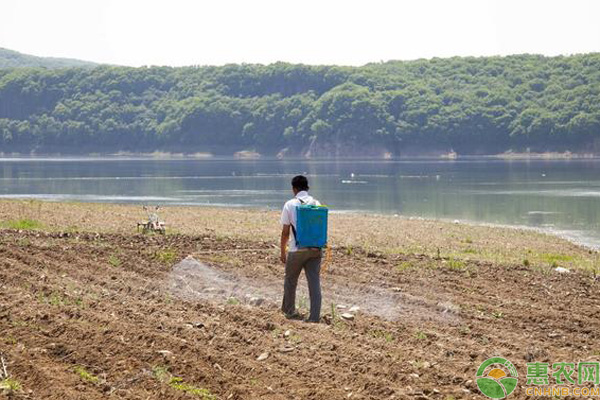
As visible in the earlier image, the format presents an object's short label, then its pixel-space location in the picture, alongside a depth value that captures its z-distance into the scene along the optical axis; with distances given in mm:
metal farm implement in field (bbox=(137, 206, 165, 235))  25294
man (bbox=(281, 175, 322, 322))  12703
